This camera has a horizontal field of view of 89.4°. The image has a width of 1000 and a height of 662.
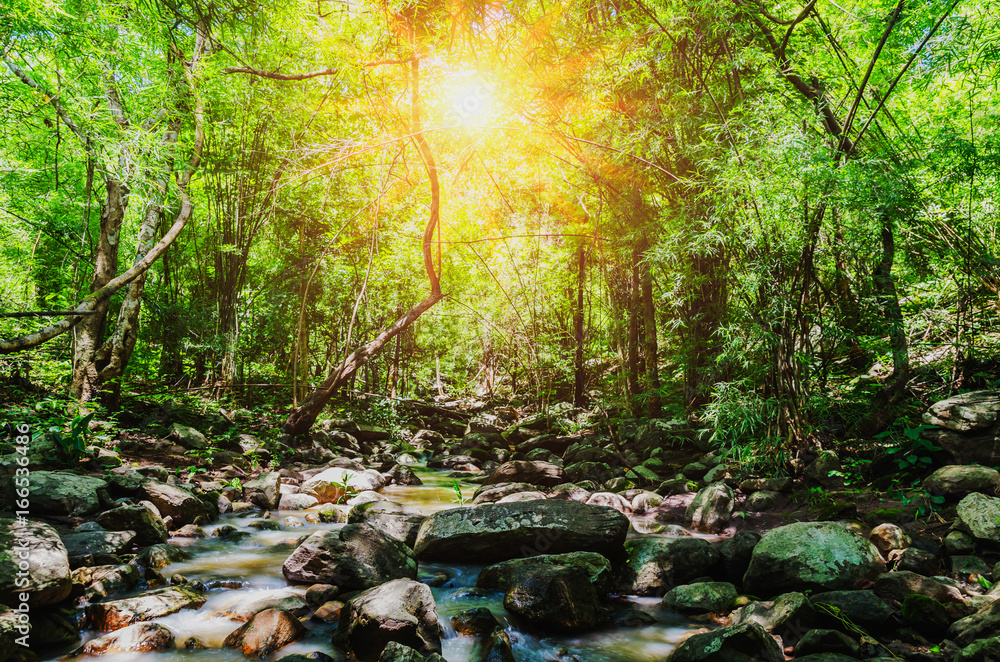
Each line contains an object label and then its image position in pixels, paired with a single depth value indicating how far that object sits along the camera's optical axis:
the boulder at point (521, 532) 3.99
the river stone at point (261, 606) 3.12
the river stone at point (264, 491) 5.73
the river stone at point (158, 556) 3.62
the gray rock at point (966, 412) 4.20
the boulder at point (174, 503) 4.68
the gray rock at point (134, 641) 2.62
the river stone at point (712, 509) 4.92
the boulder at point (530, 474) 7.04
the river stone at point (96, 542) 3.45
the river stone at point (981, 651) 2.19
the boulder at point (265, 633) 2.77
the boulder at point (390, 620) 2.69
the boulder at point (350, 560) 3.52
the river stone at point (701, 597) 3.35
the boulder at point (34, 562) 2.60
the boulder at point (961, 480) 3.79
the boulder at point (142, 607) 2.83
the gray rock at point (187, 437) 6.92
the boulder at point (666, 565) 3.73
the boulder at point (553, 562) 3.50
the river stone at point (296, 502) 5.84
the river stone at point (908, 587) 2.93
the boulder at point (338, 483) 6.23
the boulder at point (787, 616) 2.83
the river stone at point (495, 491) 5.95
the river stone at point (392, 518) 4.65
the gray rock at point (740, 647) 2.45
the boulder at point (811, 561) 3.28
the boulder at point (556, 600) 3.11
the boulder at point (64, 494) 4.06
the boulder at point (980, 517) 3.32
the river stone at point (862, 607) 2.80
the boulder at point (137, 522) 3.96
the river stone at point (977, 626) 2.46
